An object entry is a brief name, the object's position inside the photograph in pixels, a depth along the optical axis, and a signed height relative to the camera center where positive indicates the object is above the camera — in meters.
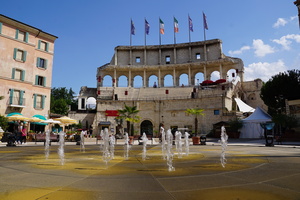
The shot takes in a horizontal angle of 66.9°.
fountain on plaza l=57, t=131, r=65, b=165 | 8.23 -0.57
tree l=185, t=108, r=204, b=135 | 38.03 +2.87
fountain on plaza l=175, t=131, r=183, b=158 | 10.42 -0.43
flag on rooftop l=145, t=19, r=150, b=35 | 63.71 +27.97
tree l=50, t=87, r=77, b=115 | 57.25 +7.94
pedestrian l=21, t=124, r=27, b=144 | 20.05 -0.51
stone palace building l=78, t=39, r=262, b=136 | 44.66 +9.05
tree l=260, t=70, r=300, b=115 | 34.31 +5.95
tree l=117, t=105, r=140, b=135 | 38.50 +2.95
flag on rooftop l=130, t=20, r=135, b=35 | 65.37 +28.45
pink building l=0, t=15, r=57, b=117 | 29.05 +8.32
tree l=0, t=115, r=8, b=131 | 24.01 +0.62
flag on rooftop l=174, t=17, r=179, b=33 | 61.72 +27.83
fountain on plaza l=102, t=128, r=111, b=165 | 8.51 -1.12
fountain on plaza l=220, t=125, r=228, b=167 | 7.07 -1.11
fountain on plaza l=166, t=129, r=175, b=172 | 6.14 -1.05
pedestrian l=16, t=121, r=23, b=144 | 19.00 -0.35
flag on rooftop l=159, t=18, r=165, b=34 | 62.80 +28.01
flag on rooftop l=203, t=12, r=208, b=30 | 61.81 +28.52
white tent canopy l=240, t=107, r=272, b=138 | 30.03 +0.47
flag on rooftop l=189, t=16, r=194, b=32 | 63.55 +28.56
